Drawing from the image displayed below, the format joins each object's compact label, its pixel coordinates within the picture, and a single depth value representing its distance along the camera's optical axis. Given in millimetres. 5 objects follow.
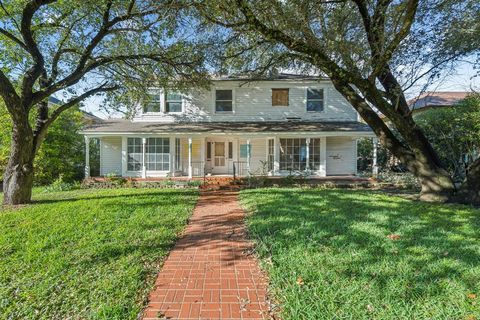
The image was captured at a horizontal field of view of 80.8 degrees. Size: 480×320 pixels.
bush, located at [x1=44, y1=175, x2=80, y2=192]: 12958
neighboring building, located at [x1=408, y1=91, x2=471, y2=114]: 23000
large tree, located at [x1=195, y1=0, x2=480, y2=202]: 7273
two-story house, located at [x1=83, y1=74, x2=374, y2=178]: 15266
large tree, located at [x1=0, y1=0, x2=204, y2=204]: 8422
